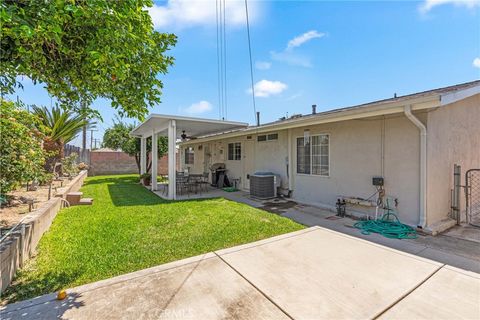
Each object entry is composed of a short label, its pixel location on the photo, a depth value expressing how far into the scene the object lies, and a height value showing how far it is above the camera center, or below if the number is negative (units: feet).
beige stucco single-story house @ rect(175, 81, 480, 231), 16.57 +0.61
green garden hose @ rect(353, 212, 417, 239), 15.75 -4.89
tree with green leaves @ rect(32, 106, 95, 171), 33.42 +5.07
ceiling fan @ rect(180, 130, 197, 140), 42.88 +4.52
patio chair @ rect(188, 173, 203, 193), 34.58 -3.34
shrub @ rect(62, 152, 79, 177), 33.40 -0.70
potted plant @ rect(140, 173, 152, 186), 42.29 -3.33
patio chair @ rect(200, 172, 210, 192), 35.97 -4.39
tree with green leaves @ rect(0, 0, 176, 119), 6.54 +3.79
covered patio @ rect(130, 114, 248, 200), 27.96 +4.77
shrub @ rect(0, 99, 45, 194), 14.39 +0.79
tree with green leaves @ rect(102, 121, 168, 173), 51.96 +4.02
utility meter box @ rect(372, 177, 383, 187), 18.84 -1.72
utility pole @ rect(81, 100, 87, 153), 76.63 +7.05
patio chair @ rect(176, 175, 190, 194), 33.60 -3.51
